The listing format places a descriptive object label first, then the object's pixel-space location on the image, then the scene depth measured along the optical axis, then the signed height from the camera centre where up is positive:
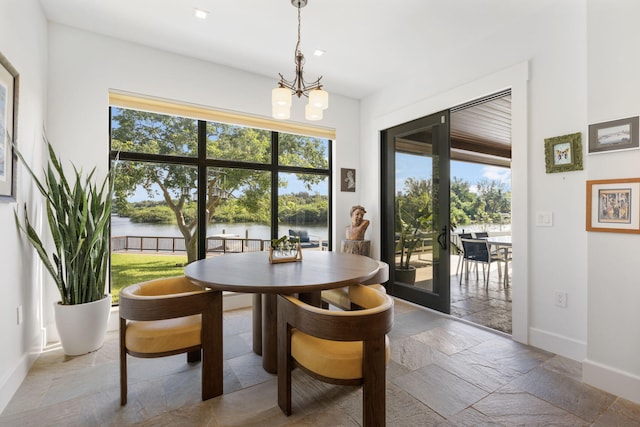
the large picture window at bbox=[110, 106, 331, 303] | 3.14 +0.30
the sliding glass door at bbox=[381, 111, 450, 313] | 3.29 +0.07
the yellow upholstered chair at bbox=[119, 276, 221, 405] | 1.63 -0.68
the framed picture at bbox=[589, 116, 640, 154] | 1.83 +0.52
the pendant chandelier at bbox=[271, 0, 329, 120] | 2.12 +0.87
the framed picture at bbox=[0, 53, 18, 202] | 1.80 +0.58
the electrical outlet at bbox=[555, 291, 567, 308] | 2.37 -0.69
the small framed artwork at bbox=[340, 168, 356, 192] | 4.32 +0.53
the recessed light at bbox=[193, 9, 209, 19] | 2.47 +1.73
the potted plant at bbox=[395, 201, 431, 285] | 3.63 -0.28
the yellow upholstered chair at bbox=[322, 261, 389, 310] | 2.19 -0.61
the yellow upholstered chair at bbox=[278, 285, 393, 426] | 1.35 -0.67
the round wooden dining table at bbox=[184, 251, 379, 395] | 1.61 -0.38
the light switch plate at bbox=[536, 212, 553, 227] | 2.45 -0.03
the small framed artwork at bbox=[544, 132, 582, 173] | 2.28 +0.51
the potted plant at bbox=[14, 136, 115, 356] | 2.29 -0.36
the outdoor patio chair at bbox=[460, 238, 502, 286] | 4.30 -0.56
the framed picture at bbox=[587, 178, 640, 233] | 1.83 +0.07
